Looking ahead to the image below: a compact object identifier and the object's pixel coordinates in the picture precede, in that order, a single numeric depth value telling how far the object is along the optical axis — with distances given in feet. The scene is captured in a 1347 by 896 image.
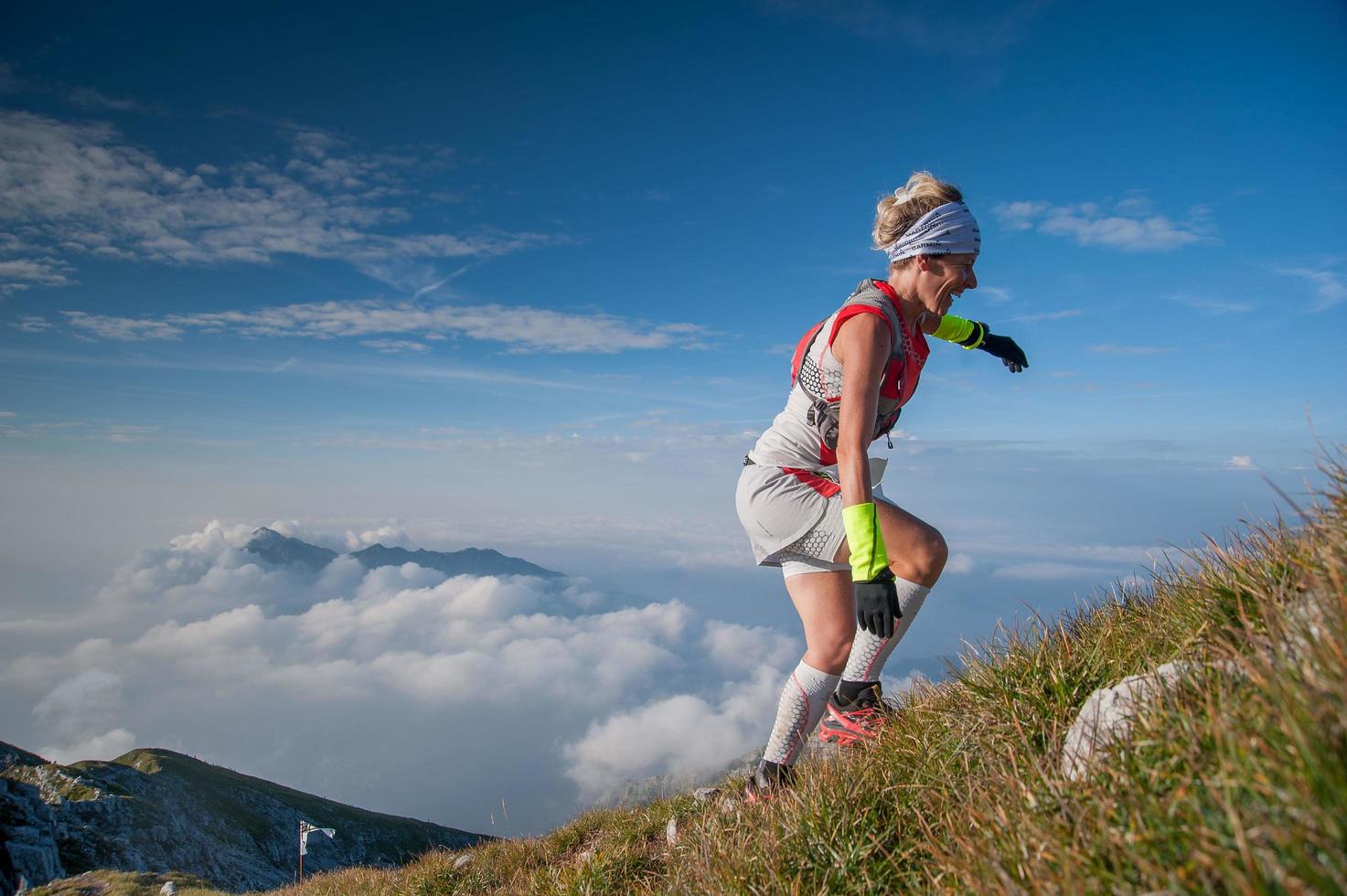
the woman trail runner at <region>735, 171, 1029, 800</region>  13.53
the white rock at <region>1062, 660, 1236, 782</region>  7.60
